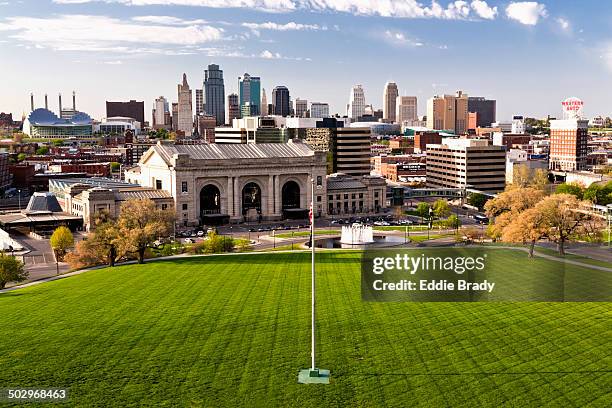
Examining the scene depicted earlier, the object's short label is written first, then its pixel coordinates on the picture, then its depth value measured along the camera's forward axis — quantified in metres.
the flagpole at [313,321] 37.53
